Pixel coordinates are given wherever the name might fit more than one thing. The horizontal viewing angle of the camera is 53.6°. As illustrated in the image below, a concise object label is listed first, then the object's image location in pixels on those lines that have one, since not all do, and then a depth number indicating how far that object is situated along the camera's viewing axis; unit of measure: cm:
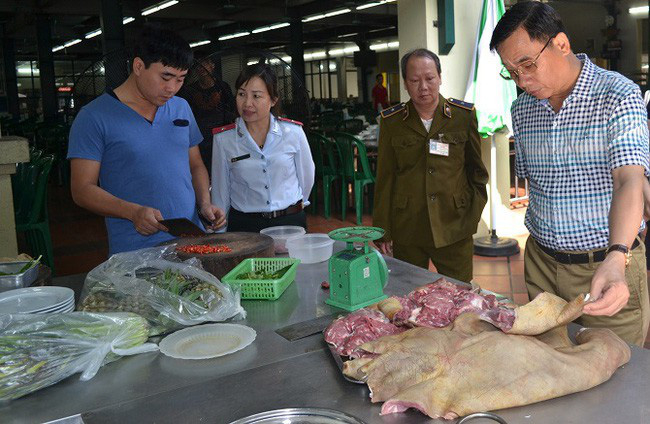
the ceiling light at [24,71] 2866
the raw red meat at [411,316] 154
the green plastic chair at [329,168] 739
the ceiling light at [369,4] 1180
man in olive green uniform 323
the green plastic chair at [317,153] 752
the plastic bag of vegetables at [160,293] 179
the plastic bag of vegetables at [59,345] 145
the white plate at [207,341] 163
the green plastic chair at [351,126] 949
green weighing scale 184
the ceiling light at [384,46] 2379
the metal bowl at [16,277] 199
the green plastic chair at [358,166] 696
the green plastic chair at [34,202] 495
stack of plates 177
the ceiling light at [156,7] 1191
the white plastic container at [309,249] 241
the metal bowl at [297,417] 126
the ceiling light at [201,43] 1964
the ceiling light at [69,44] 1811
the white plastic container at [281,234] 257
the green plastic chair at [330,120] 1014
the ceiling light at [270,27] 1579
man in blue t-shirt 249
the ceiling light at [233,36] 1687
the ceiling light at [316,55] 2694
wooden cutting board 215
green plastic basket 202
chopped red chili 220
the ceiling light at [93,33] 1583
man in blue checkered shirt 186
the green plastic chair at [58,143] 1032
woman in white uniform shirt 314
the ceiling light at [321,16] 1351
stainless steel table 129
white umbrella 493
